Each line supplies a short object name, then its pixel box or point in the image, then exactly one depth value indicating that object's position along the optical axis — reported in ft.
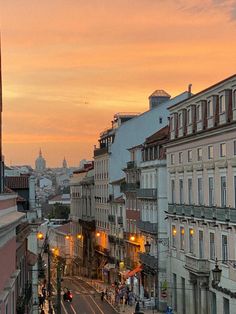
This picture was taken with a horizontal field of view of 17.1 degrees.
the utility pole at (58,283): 109.19
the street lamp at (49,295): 168.61
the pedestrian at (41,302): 195.27
